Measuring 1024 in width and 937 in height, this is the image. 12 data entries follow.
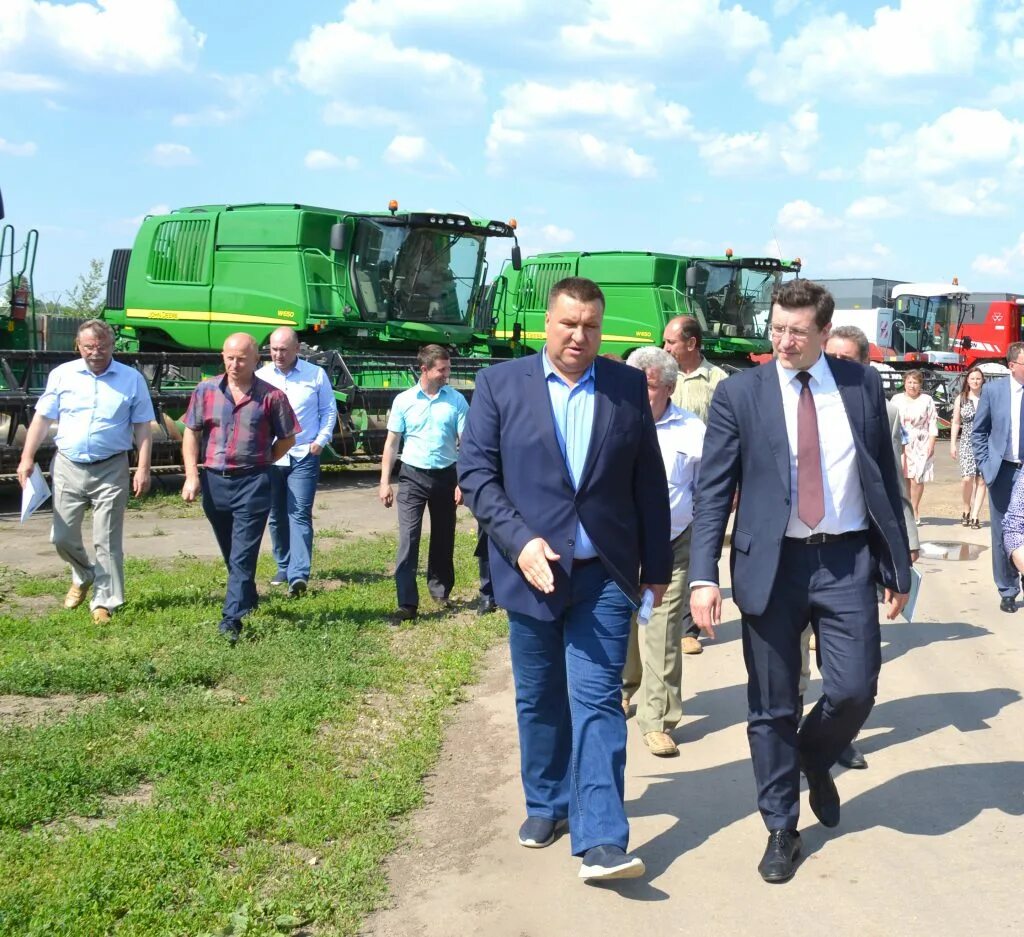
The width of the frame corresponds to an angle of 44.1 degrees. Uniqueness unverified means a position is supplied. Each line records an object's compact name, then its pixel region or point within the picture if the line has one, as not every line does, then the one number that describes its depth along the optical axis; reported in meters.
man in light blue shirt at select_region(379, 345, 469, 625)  8.80
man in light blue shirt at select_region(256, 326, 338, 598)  9.57
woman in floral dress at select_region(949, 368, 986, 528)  14.35
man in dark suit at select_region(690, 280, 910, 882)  4.46
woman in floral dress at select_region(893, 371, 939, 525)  14.62
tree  42.50
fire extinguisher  17.16
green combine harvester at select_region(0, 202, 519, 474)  17.81
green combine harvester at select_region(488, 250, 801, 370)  23.64
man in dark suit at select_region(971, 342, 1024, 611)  8.98
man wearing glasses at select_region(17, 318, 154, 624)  8.36
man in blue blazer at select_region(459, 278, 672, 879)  4.39
